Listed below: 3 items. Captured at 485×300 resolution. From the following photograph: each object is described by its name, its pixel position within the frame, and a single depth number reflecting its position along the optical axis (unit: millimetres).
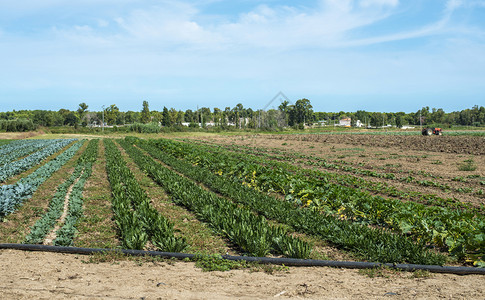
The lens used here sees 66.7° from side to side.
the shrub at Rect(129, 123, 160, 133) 73188
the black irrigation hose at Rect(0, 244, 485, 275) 5691
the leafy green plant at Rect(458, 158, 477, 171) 17369
